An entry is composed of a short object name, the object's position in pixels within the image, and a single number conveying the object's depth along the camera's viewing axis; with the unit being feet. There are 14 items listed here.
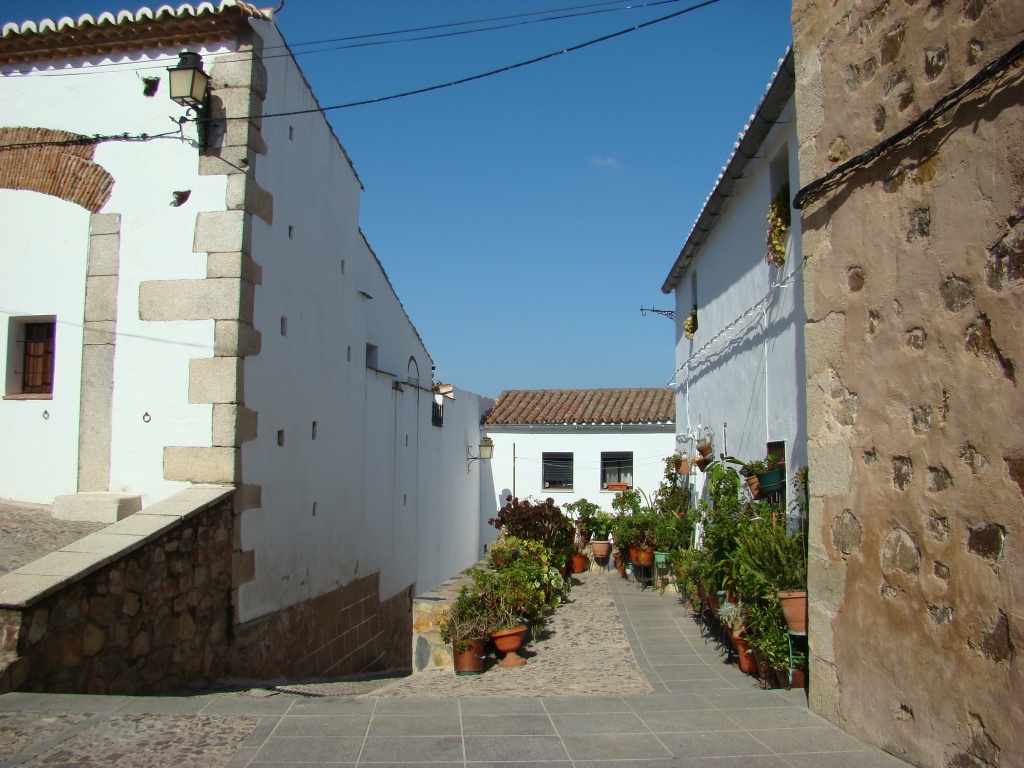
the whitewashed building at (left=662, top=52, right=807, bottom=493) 21.72
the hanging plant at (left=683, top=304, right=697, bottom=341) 39.47
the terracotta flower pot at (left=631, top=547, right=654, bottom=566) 39.50
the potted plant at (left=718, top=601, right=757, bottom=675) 20.84
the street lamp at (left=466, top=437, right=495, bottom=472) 60.90
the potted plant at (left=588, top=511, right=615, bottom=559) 46.29
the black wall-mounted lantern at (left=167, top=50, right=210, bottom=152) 23.43
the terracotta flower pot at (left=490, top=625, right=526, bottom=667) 25.38
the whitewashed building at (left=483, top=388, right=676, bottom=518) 61.77
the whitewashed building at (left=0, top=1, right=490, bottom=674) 23.36
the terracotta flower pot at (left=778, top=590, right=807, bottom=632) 17.63
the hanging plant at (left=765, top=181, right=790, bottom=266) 22.58
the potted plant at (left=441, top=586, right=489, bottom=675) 24.84
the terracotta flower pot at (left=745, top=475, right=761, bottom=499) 23.32
